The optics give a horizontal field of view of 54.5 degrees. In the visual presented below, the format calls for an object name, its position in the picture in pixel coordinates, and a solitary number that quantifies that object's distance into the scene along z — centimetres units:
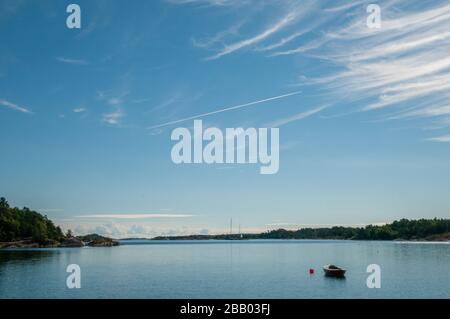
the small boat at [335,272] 8196
